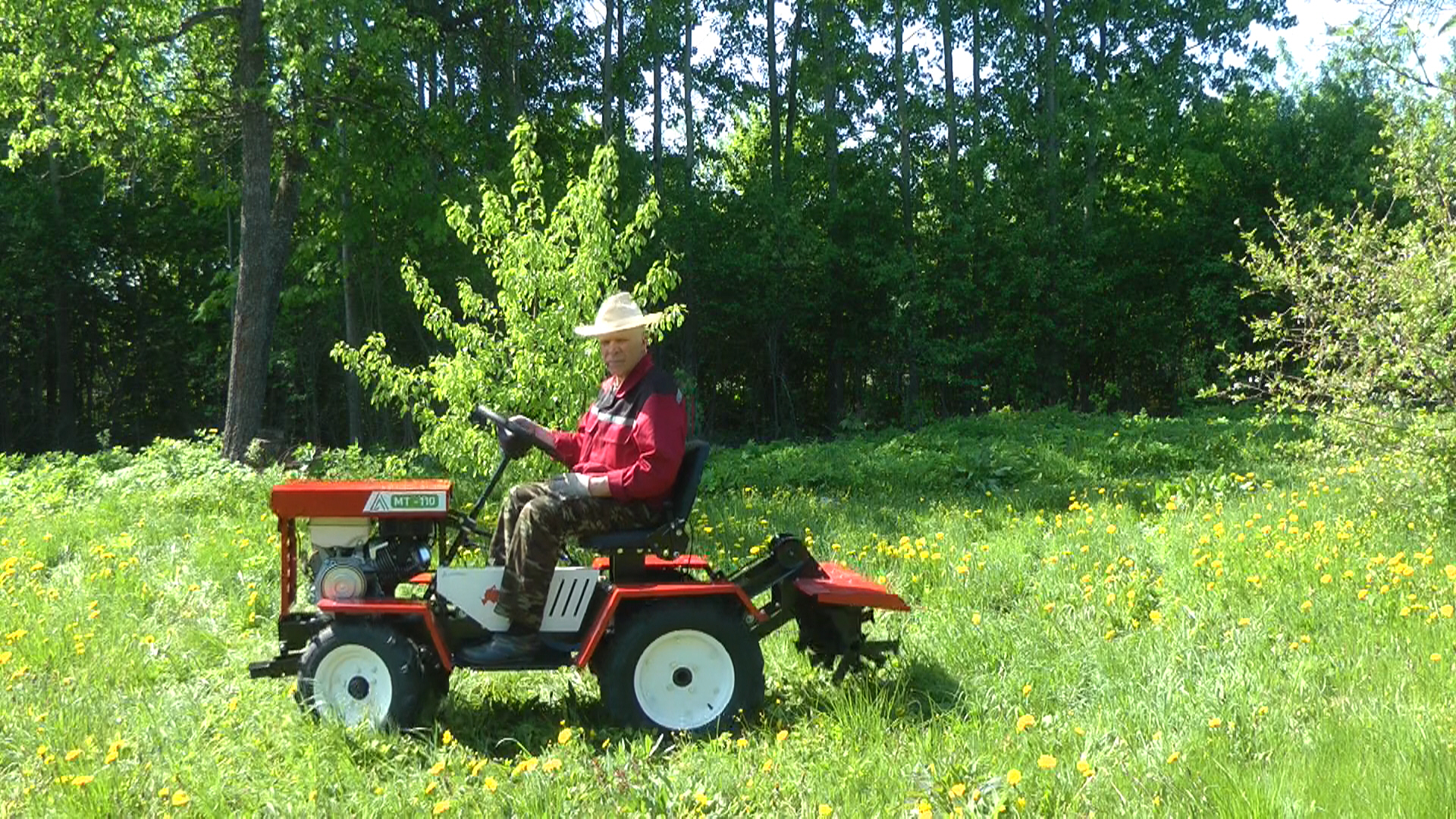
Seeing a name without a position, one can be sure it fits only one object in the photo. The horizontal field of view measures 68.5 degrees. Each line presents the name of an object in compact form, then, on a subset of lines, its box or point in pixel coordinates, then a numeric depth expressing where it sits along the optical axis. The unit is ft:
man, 13.12
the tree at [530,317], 22.45
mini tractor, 13.01
